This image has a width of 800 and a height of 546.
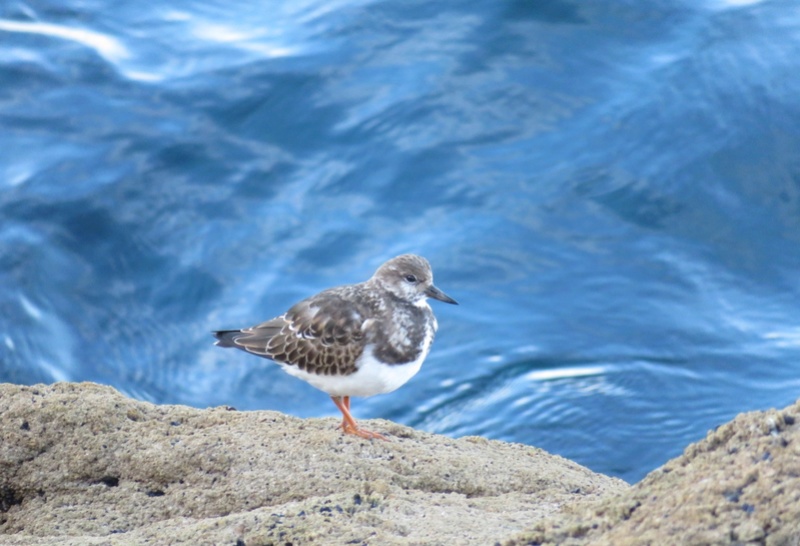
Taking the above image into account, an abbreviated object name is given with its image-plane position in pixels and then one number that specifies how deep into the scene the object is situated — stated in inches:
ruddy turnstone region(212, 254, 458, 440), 396.8
